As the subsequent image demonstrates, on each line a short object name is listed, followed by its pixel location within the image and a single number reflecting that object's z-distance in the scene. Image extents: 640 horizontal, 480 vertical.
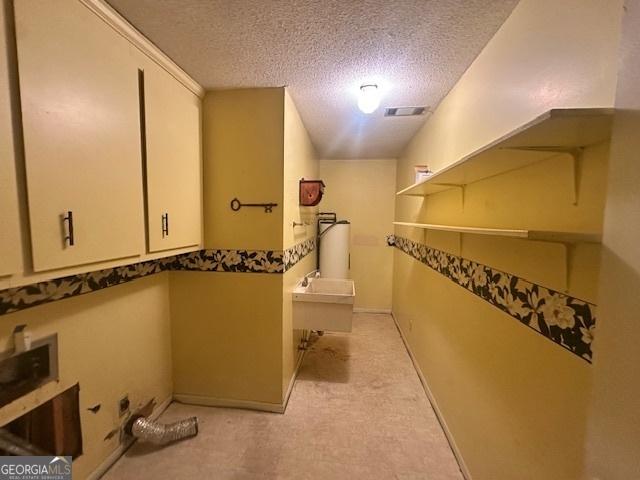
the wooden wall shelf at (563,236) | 0.68
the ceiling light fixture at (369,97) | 1.75
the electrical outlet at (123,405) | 1.56
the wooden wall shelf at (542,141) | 0.61
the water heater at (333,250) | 3.62
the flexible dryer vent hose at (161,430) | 1.58
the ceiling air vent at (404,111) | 2.14
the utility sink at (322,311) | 2.14
